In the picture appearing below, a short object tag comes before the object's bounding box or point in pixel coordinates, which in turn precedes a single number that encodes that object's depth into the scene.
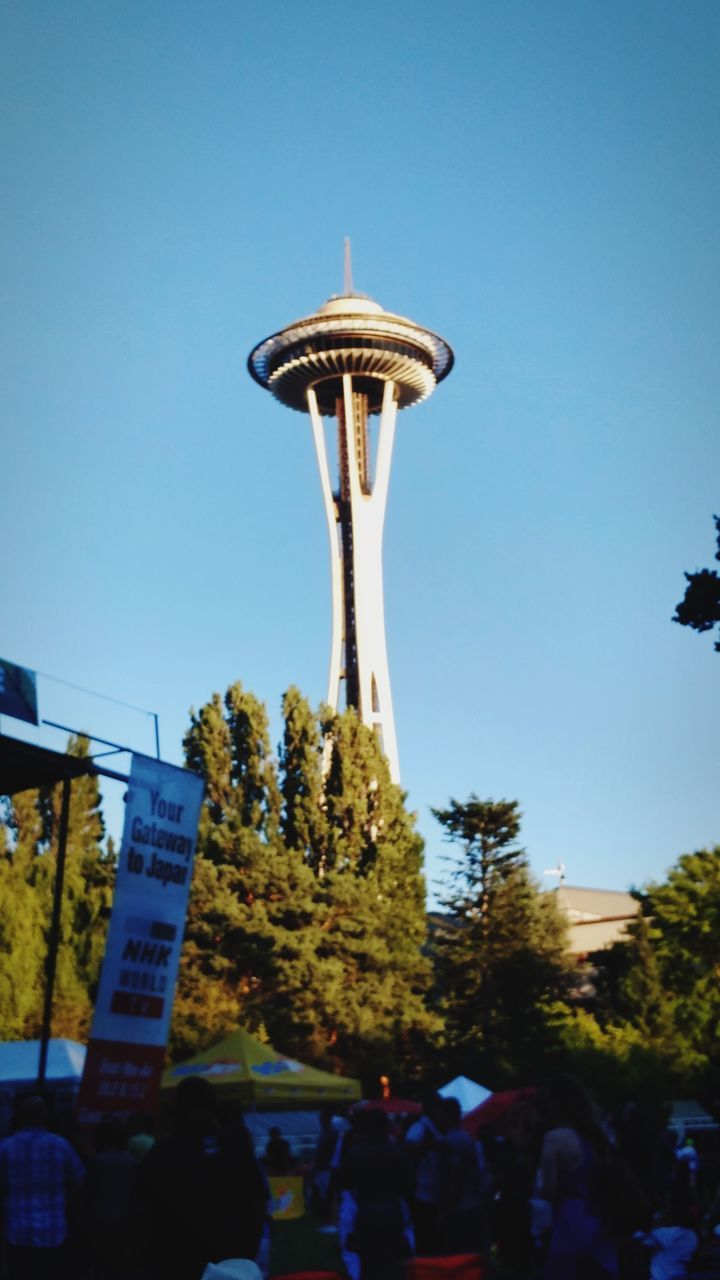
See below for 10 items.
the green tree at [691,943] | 46.47
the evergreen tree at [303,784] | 41.66
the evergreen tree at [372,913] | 37.34
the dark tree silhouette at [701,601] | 11.72
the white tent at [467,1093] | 21.97
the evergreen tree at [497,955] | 40.56
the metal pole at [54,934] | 10.73
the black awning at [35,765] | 11.05
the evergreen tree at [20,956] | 34.38
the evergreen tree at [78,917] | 34.34
